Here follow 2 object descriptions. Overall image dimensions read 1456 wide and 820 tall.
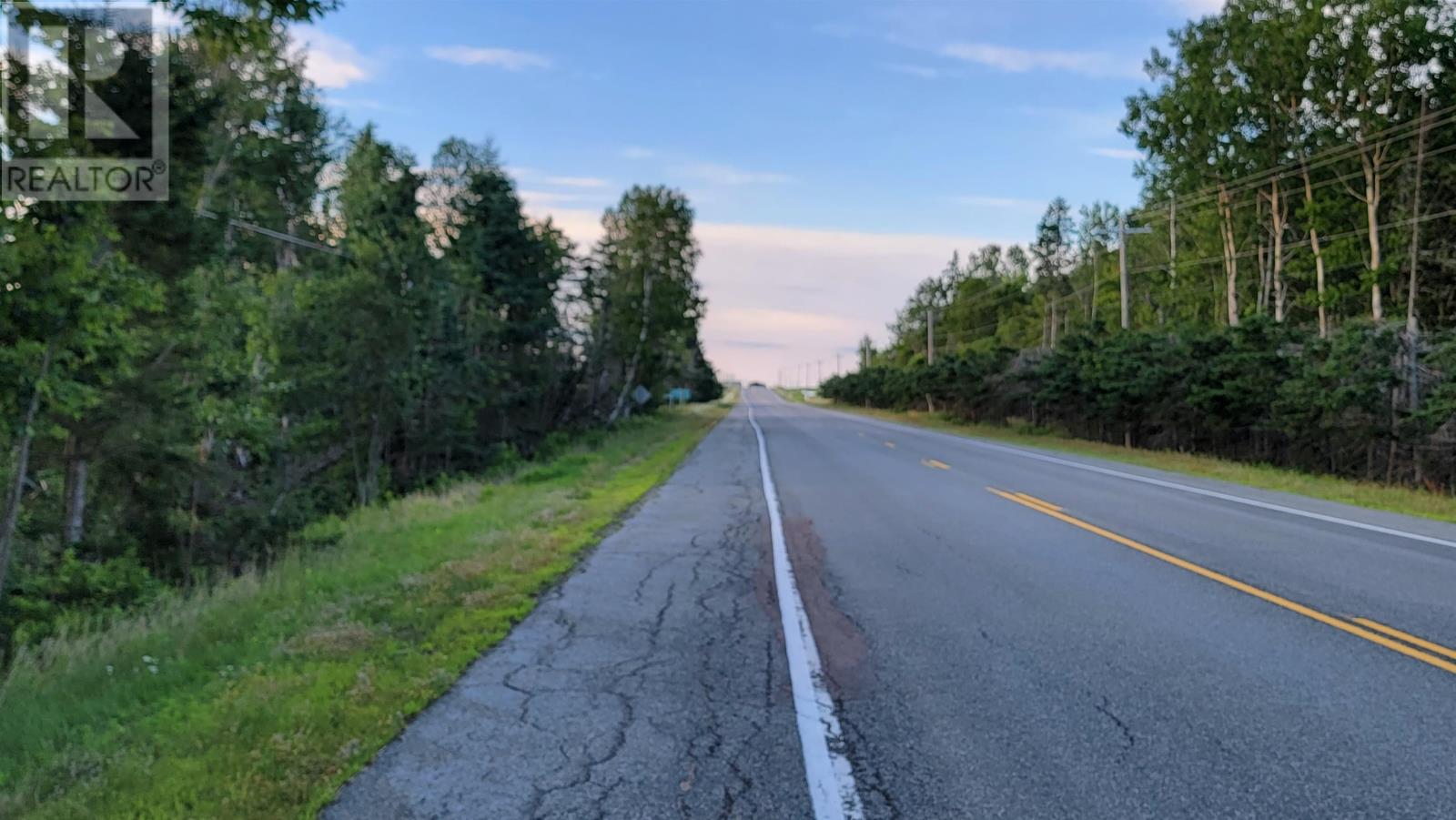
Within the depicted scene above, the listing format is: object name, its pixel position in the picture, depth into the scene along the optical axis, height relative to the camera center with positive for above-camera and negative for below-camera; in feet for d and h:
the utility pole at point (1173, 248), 131.34 +25.92
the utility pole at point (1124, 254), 105.50 +18.71
